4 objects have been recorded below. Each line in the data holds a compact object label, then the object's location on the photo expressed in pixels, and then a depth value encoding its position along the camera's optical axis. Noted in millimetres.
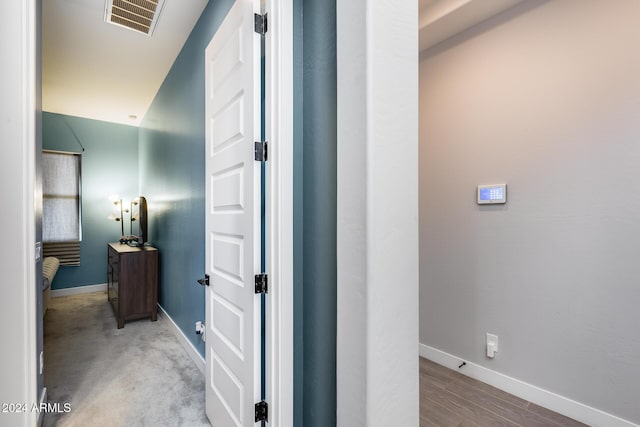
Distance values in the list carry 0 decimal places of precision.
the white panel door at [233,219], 1284
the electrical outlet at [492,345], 2117
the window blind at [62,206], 4484
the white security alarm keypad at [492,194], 2102
